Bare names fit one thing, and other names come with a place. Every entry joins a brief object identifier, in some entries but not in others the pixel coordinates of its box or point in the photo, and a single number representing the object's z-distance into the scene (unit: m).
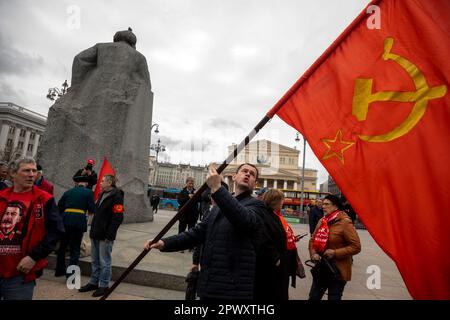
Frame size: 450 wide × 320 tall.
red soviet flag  1.80
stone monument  8.45
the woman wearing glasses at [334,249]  3.43
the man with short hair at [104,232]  4.20
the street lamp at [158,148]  33.17
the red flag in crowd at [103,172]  5.68
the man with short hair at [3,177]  4.68
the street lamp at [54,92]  16.39
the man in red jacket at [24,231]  2.33
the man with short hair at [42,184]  4.80
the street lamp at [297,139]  26.86
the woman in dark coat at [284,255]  2.73
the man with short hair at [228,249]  1.88
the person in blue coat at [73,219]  4.69
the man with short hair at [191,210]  6.88
